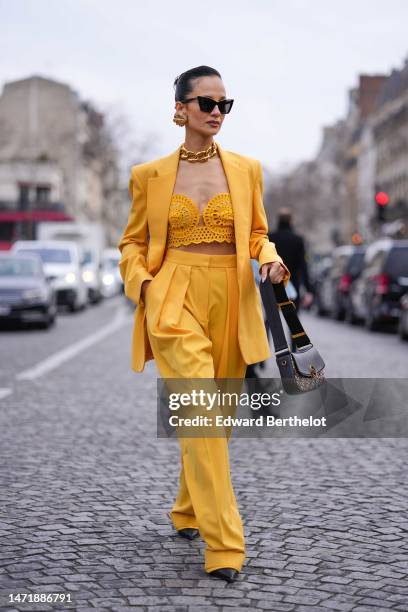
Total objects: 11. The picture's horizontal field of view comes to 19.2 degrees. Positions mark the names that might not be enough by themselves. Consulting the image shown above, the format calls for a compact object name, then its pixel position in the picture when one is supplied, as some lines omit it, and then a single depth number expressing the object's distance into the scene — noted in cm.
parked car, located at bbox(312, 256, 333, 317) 3019
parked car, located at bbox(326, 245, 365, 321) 2752
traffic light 3144
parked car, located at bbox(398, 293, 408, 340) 1920
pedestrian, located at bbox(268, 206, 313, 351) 1082
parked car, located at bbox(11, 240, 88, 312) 3064
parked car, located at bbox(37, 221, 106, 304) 4600
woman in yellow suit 478
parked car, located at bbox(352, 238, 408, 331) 2191
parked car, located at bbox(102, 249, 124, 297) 4784
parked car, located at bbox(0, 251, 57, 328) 2253
